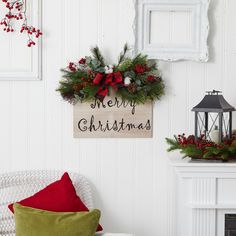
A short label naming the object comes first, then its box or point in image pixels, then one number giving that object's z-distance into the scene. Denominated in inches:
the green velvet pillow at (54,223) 99.6
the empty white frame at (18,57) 120.3
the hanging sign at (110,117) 121.1
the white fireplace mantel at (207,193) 107.0
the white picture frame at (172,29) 119.2
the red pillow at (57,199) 108.7
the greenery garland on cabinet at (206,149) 108.3
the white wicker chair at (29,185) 117.6
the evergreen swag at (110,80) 117.9
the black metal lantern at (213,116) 111.7
